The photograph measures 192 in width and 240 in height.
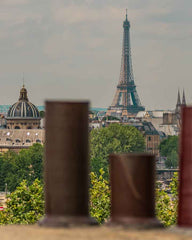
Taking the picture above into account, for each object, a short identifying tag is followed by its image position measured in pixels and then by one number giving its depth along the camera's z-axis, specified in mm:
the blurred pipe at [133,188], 31078
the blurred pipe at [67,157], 31141
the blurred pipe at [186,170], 30969
